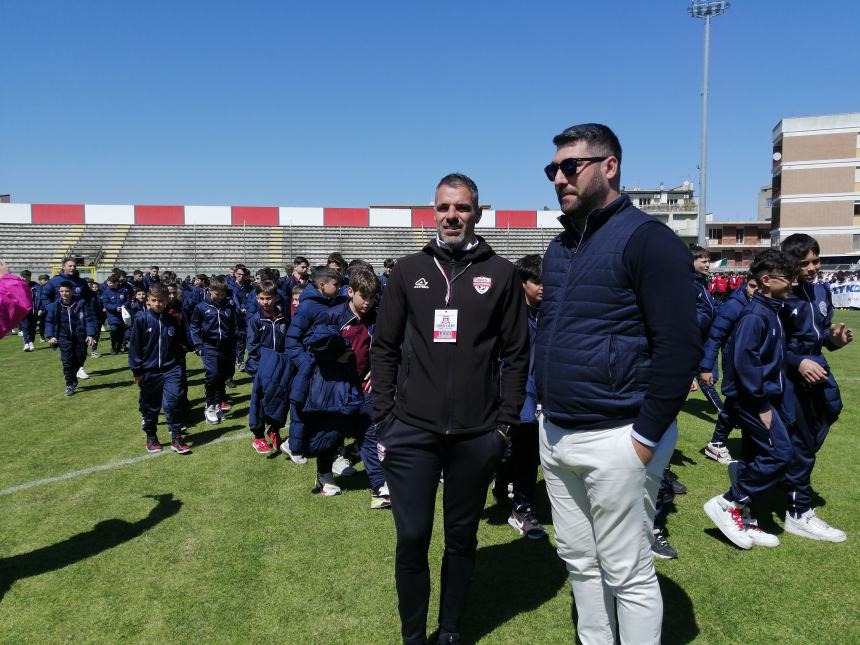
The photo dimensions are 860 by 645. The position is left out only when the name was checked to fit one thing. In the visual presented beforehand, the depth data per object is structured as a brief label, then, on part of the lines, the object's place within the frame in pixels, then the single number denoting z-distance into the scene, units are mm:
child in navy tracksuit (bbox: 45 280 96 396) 9398
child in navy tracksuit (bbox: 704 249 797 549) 3709
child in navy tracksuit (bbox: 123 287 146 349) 12031
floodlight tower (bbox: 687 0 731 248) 24322
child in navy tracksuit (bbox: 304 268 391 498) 4477
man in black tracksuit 2525
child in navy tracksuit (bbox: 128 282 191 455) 6098
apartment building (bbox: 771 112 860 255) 48281
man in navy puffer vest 1951
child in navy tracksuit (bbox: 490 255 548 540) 3936
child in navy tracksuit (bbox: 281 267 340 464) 4742
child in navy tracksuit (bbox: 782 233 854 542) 3975
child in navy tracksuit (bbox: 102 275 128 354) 13094
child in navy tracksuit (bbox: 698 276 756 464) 5621
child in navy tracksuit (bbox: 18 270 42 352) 14784
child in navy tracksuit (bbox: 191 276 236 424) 7371
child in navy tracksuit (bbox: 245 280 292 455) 5777
